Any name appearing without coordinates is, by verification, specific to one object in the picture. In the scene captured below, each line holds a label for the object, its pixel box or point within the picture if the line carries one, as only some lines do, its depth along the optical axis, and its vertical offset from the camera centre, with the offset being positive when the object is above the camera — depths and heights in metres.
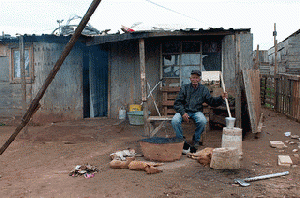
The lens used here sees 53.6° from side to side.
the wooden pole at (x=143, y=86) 7.39 -0.12
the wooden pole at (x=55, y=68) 3.33 +0.16
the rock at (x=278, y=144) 6.29 -1.37
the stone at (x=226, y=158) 4.78 -1.26
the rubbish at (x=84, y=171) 4.79 -1.47
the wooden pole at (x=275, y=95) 11.23 -0.55
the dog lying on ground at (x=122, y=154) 5.50 -1.40
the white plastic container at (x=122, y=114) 10.04 -1.10
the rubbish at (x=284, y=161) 5.06 -1.38
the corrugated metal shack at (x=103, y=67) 9.24 +0.47
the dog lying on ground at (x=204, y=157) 5.06 -1.32
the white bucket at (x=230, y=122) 5.48 -0.76
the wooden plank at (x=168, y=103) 9.05 -0.67
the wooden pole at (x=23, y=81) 8.53 +0.03
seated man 6.18 -0.48
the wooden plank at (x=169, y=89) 9.08 -0.24
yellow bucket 9.77 -0.86
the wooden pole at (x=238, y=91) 7.26 -0.25
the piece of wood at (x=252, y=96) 6.91 -0.37
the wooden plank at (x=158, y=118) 6.99 -0.88
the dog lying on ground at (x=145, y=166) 4.68 -1.38
